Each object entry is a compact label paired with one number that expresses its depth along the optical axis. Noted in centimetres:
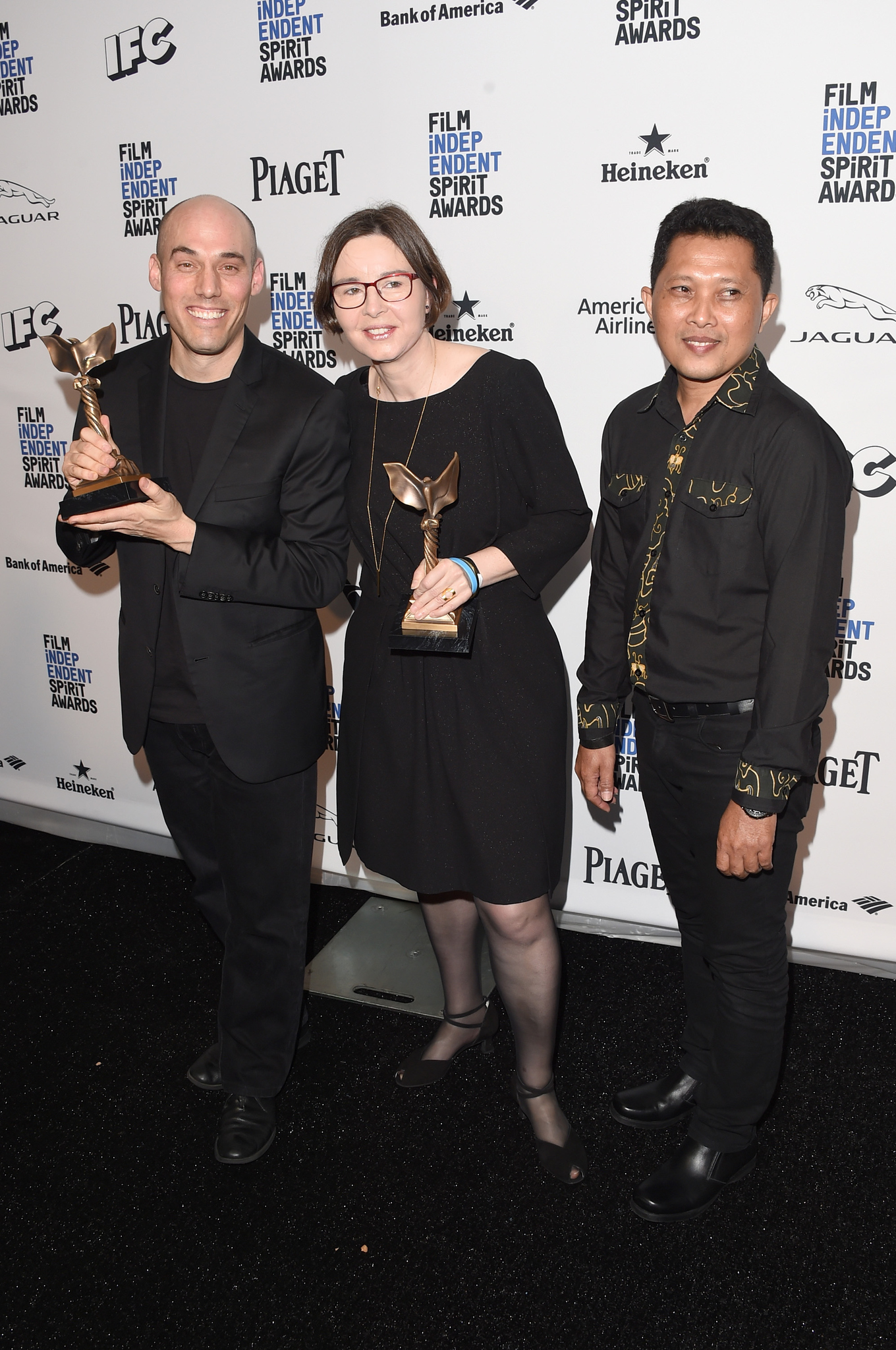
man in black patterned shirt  179
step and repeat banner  254
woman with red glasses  198
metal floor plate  302
